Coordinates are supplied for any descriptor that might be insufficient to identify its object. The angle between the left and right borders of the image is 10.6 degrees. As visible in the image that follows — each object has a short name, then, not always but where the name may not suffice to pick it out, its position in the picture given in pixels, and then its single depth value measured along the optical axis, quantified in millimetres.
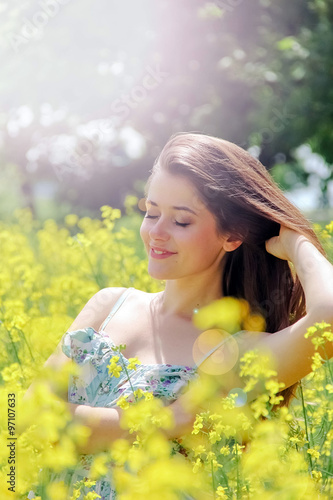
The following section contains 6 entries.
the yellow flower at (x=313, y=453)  2747
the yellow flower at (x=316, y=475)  2734
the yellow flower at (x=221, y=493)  2655
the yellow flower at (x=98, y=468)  2646
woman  2870
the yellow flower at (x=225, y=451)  2680
